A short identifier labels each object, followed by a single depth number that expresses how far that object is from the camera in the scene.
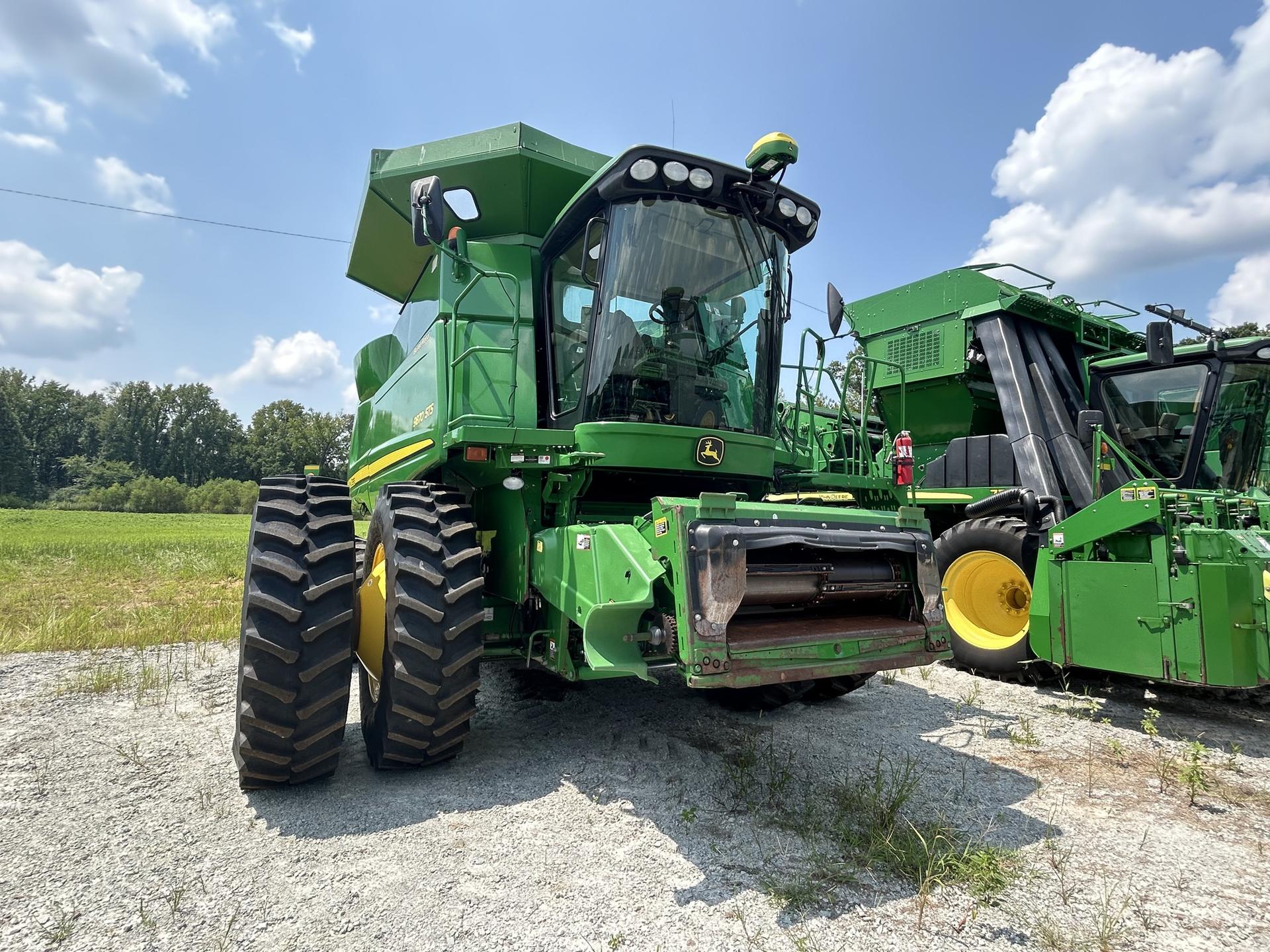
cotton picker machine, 4.48
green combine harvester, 2.99
